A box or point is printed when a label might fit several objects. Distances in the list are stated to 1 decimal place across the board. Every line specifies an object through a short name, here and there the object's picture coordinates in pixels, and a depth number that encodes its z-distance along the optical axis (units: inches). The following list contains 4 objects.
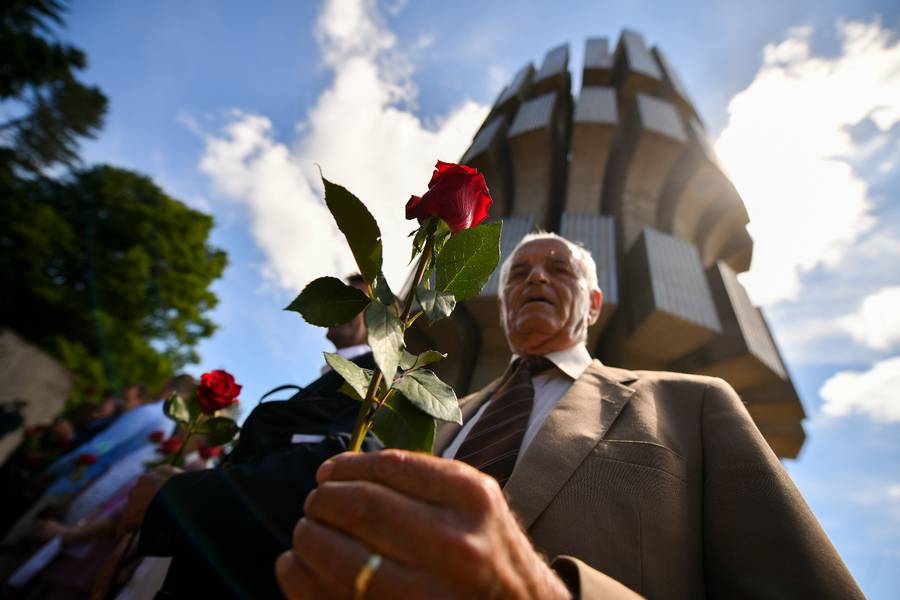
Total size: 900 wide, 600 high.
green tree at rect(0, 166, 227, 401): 565.6
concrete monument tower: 321.7
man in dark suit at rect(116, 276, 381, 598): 46.1
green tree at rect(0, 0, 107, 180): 605.9
